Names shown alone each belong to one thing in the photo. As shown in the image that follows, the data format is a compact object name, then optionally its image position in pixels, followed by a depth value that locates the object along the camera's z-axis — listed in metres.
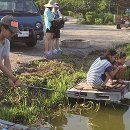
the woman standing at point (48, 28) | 8.06
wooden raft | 5.36
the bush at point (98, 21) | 18.44
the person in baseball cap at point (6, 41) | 3.71
